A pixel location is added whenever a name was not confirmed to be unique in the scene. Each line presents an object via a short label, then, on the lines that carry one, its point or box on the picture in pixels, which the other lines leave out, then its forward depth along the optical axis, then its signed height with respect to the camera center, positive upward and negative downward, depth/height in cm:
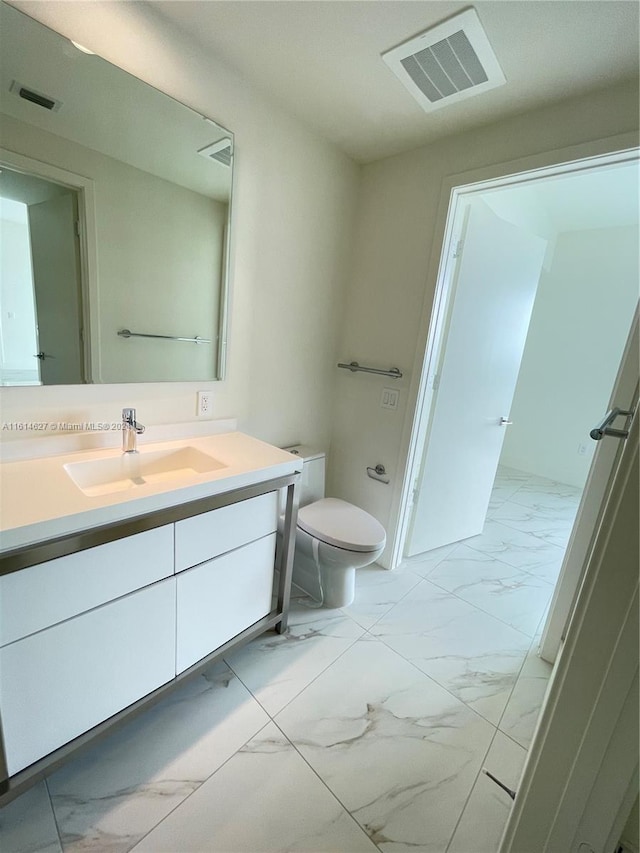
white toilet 165 -88
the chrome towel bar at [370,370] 196 -12
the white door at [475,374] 196 -8
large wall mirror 109 +34
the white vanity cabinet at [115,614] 86 -82
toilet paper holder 210 -71
